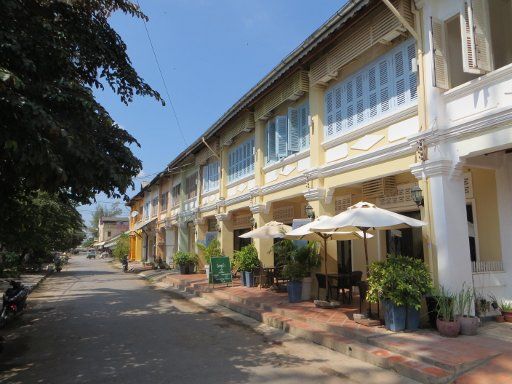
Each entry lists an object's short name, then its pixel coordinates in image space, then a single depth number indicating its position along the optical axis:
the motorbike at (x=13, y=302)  9.29
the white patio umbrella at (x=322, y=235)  8.87
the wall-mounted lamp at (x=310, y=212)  10.92
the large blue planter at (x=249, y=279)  14.25
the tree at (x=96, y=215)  112.81
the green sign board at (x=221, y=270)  15.02
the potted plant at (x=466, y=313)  6.66
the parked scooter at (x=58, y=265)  28.55
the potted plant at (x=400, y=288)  6.88
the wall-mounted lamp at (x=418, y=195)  7.74
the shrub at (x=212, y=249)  17.44
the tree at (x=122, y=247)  39.08
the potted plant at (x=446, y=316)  6.57
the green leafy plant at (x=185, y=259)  21.27
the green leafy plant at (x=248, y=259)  14.05
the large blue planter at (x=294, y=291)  10.53
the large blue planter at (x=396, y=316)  7.05
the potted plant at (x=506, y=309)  7.44
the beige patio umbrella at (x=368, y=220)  7.31
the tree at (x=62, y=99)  4.69
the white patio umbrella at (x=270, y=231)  12.25
